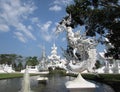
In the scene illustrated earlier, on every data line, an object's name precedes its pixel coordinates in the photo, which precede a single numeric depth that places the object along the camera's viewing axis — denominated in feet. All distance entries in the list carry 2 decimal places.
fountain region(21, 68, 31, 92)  17.87
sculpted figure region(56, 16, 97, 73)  16.29
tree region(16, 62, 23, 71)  93.89
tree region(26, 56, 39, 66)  104.05
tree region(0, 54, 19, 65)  103.82
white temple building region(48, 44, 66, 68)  73.53
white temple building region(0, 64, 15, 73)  76.01
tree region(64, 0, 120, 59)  20.37
